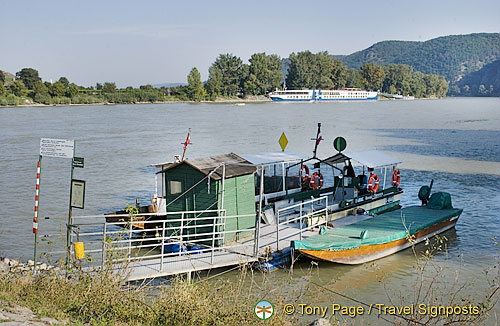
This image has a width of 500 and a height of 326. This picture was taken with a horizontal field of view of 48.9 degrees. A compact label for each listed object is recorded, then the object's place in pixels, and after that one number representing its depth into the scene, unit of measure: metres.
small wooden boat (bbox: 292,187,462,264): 14.12
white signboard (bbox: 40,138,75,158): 10.74
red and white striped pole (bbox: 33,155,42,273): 10.93
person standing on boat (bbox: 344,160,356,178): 20.21
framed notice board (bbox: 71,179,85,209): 10.77
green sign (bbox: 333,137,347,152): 19.97
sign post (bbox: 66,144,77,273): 10.27
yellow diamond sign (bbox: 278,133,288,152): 19.95
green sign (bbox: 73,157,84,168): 10.80
